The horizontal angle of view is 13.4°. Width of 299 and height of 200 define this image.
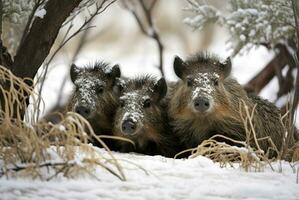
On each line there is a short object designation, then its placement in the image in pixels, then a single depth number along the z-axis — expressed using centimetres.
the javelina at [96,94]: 1355
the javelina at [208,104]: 1317
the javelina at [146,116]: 1328
